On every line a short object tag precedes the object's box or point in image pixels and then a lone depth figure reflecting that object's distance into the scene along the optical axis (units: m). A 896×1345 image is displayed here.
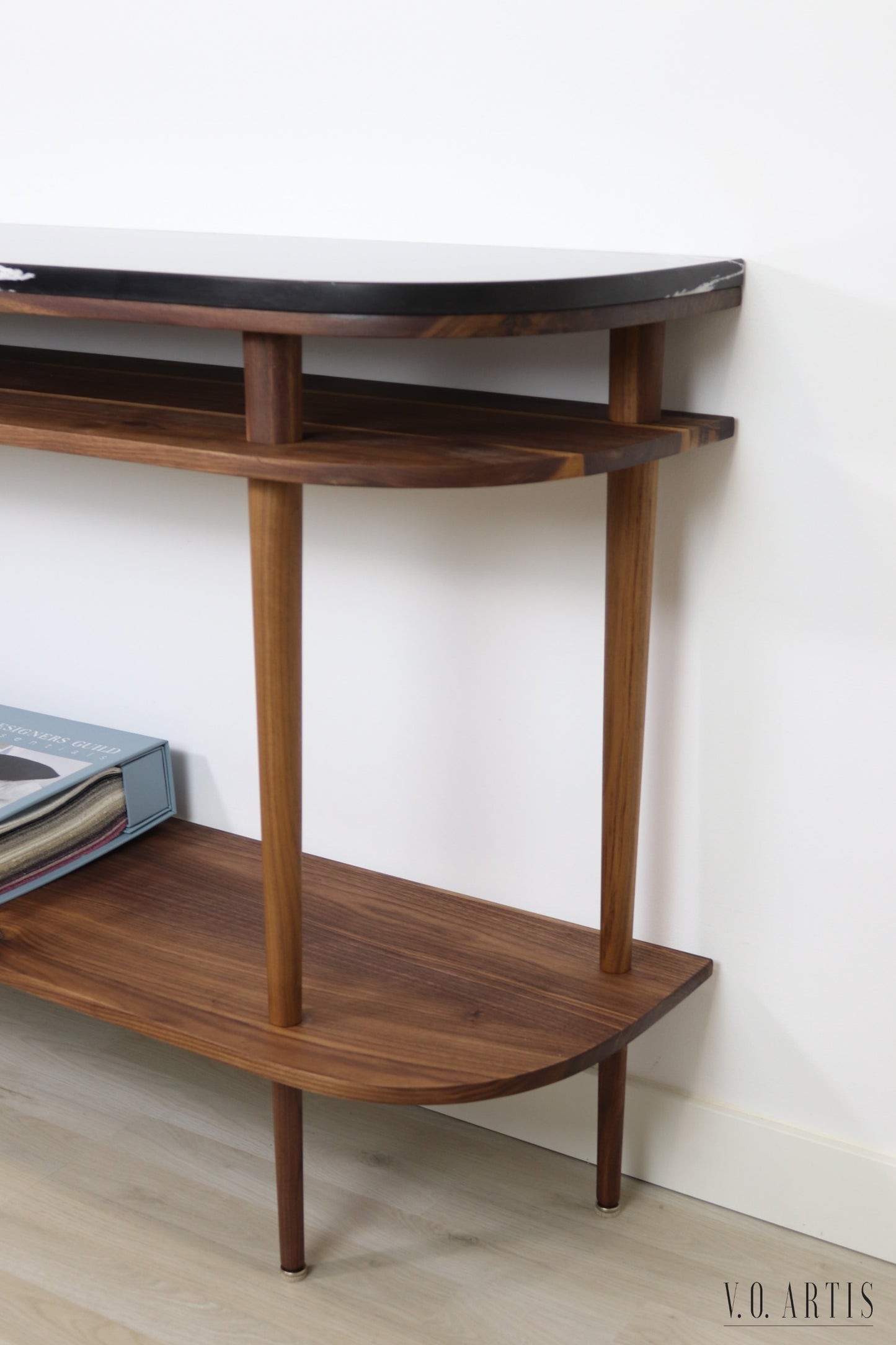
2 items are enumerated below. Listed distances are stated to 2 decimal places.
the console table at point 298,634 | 0.81
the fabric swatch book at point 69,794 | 1.23
